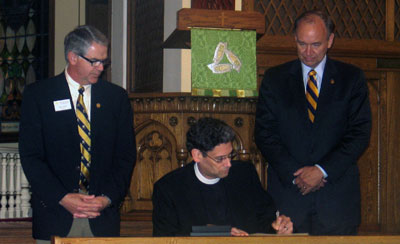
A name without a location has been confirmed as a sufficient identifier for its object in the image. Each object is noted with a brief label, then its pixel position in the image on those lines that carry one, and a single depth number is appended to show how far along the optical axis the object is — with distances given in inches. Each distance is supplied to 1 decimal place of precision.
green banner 170.9
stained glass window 399.2
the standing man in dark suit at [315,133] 147.3
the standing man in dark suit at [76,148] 131.3
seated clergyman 132.4
